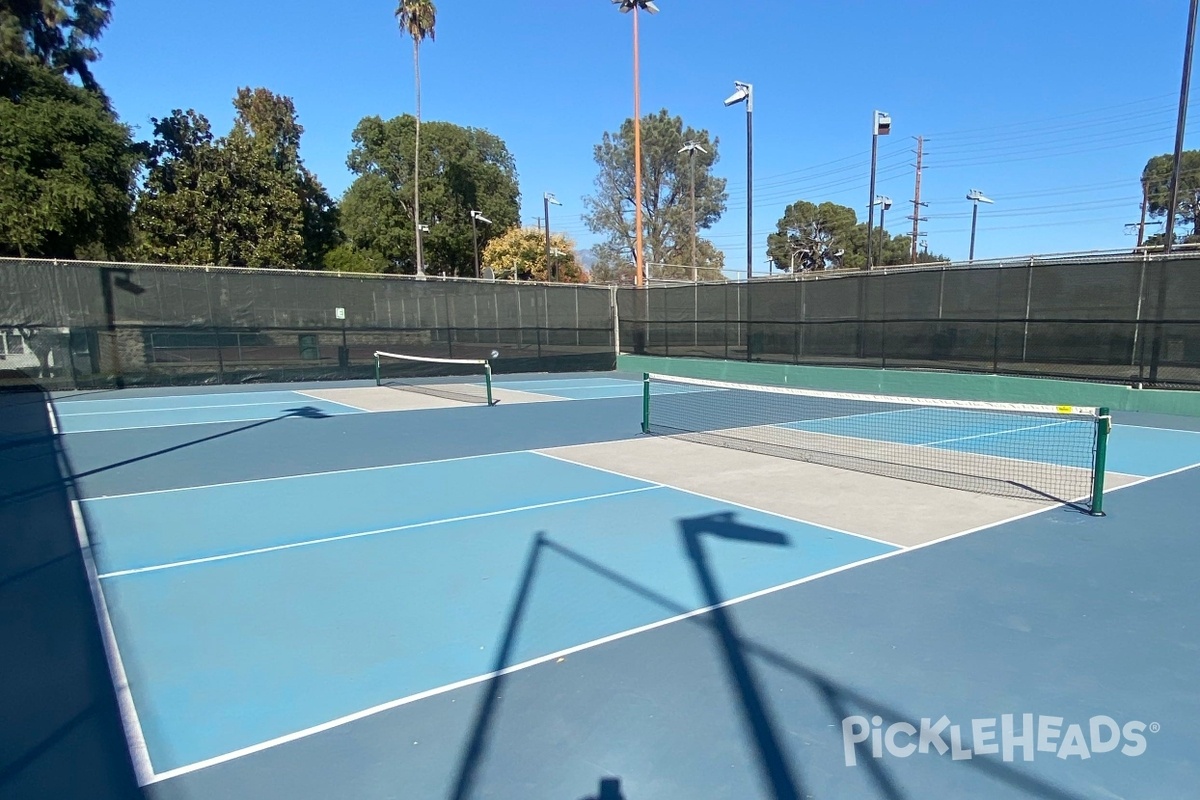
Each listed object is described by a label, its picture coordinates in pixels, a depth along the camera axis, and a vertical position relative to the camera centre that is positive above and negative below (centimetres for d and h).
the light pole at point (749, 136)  1909 +524
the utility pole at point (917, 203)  4496 +682
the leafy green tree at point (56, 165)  2141 +516
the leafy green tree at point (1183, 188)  5047 +910
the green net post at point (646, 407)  1133 -161
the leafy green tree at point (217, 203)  3080 +531
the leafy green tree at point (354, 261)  4475 +365
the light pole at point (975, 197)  3622 +576
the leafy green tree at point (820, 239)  7081 +724
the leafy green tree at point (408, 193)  4828 +870
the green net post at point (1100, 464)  621 -146
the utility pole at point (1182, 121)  1293 +347
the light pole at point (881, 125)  1983 +529
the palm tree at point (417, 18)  3666 +1596
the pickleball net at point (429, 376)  1898 -198
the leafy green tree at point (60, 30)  2692 +1197
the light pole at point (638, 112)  2673 +783
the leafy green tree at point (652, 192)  5344 +949
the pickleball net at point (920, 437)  747 -206
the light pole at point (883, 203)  3578 +545
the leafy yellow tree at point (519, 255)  5034 +429
